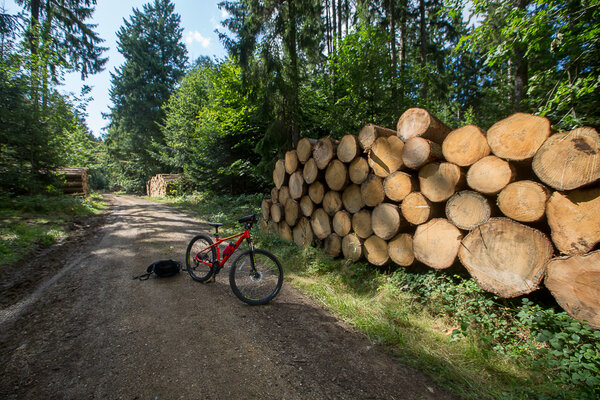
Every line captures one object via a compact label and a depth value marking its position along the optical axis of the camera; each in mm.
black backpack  4285
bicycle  3510
